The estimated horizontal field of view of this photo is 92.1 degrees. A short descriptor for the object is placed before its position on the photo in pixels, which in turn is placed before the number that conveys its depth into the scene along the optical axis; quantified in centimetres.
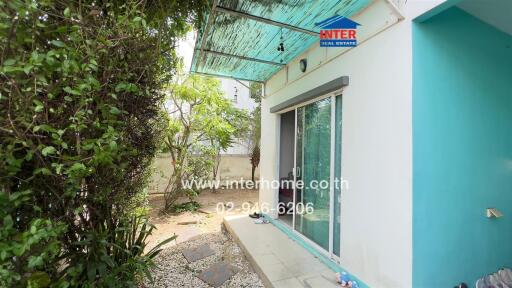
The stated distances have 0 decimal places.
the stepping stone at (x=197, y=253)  402
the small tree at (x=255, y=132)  1119
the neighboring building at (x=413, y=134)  229
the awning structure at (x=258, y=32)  296
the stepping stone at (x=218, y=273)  332
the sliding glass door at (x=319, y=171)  338
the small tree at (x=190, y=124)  708
